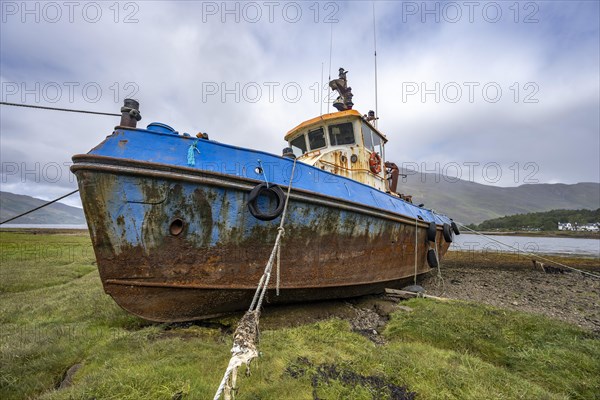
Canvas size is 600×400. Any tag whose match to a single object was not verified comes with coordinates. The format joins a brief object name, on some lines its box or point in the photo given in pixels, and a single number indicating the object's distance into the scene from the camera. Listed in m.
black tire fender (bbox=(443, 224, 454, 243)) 10.52
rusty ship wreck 3.83
